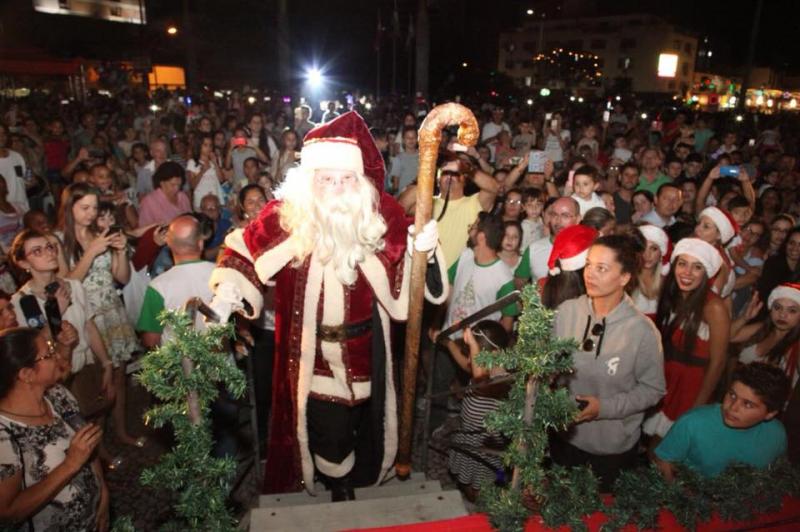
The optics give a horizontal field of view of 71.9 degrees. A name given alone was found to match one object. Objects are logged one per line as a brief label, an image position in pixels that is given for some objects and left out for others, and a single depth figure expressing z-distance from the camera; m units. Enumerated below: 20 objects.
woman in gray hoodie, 2.92
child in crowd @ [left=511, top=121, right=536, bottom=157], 11.47
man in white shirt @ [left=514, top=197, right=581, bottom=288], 4.67
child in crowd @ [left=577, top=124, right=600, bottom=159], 10.34
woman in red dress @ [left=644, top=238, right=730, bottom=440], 3.48
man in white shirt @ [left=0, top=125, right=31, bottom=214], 6.70
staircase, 2.36
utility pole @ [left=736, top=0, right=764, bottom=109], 22.26
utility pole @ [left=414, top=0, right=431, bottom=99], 21.22
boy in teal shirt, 2.63
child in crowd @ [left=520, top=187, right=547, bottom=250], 5.82
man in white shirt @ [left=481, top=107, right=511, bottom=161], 12.53
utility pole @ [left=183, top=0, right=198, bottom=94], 25.26
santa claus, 3.07
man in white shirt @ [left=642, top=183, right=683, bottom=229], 5.99
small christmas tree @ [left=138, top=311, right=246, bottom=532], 1.83
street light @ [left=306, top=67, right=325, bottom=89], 31.20
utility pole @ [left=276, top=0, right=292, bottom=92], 22.70
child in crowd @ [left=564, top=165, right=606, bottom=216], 5.59
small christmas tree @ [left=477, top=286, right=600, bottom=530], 1.93
